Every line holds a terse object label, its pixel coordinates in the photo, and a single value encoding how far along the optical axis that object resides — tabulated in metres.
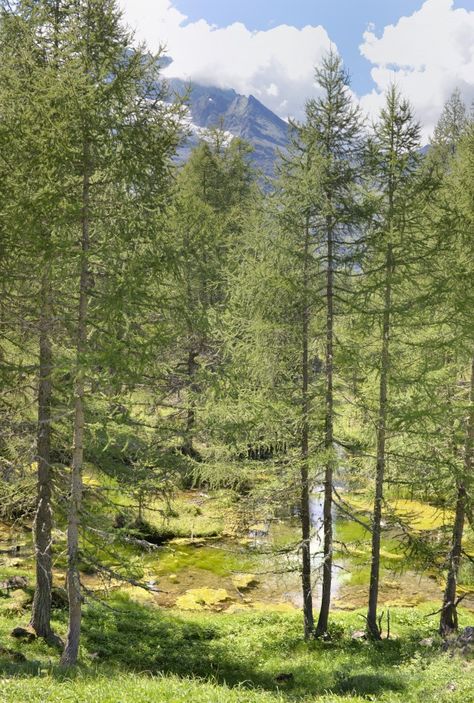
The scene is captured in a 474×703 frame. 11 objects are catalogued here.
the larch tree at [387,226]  13.81
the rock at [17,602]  14.47
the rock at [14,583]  16.09
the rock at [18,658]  10.53
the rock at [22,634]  12.09
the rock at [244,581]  19.95
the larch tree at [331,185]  13.68
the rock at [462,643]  12.27
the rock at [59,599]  15.60
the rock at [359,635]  14.67
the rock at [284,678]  12.31
